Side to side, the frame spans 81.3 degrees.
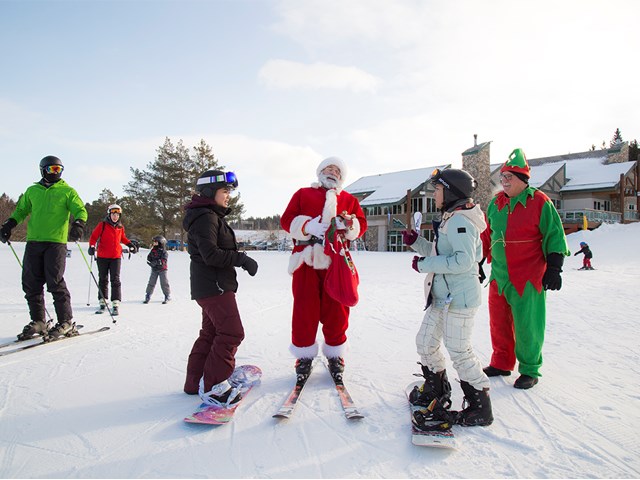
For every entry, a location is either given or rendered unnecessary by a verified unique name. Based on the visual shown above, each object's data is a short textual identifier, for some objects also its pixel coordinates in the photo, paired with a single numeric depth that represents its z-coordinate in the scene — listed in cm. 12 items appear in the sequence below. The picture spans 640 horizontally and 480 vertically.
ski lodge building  3011
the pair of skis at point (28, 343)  409
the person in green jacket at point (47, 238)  455
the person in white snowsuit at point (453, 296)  254
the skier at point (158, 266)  753
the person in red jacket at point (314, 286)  329
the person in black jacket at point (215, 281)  274
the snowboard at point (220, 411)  250
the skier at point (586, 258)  1331
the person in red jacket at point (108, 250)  675
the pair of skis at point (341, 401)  260
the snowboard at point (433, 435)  223
